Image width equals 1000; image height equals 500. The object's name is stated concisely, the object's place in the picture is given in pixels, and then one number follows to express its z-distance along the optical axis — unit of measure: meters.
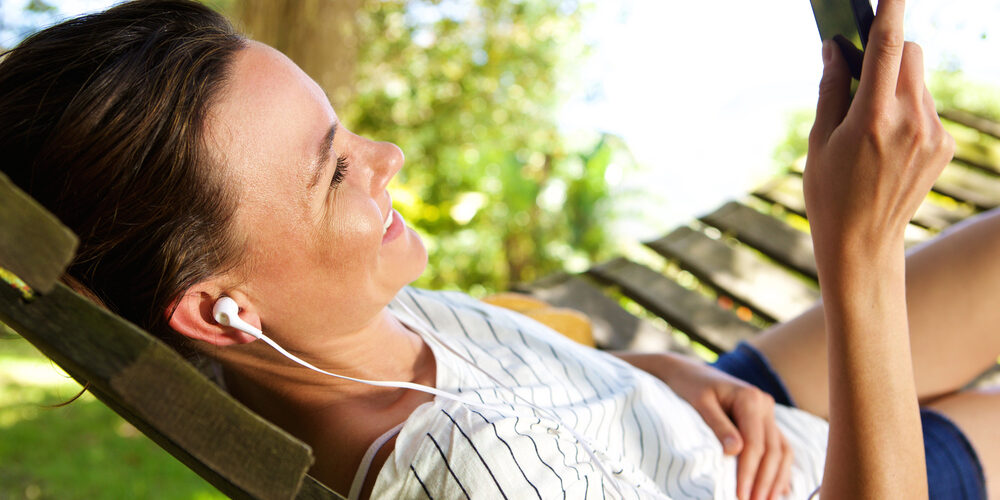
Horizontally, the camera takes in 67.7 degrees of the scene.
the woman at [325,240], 0.96
